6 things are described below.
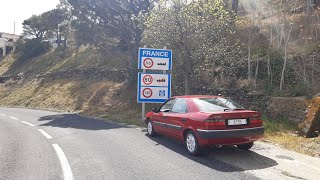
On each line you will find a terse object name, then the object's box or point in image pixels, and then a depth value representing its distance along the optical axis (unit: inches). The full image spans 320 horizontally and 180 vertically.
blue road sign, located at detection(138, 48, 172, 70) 388.0
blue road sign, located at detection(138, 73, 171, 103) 392.3
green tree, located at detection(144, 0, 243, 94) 386.1
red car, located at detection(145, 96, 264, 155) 194.3
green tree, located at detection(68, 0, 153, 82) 618.8
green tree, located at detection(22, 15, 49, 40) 1344.4
